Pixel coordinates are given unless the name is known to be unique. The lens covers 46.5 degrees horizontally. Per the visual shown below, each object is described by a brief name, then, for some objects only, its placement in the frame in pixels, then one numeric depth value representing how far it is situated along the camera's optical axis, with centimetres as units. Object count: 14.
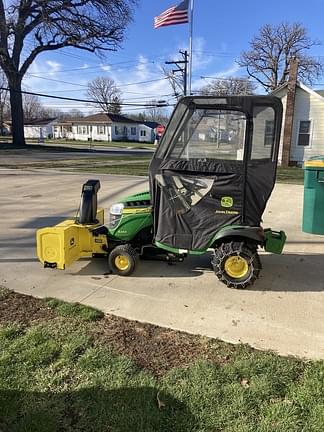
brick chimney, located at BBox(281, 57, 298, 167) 1872
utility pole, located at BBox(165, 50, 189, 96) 3450
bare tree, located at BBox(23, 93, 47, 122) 9819
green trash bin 632
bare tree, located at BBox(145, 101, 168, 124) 9206
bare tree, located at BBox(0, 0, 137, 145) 3338
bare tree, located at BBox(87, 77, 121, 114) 8388
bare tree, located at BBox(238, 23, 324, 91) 4506
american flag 2038
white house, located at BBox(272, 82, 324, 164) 1856
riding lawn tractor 363
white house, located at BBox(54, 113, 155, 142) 6775
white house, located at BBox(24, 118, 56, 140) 8062
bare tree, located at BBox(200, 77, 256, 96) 4774
